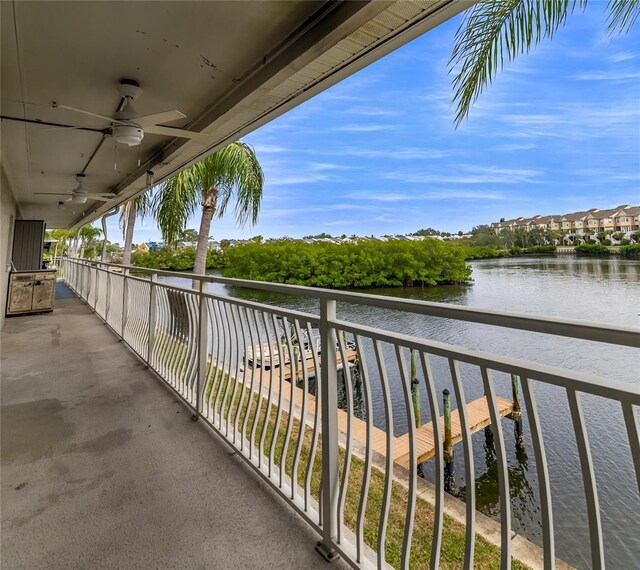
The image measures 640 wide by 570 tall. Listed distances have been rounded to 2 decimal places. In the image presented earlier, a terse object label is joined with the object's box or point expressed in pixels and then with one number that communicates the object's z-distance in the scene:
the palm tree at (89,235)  20.15
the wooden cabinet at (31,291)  6.65
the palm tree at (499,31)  3.05
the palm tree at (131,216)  11.05
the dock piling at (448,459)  7.54
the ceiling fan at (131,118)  2.64
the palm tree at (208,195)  8.75
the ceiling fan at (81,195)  5.29
